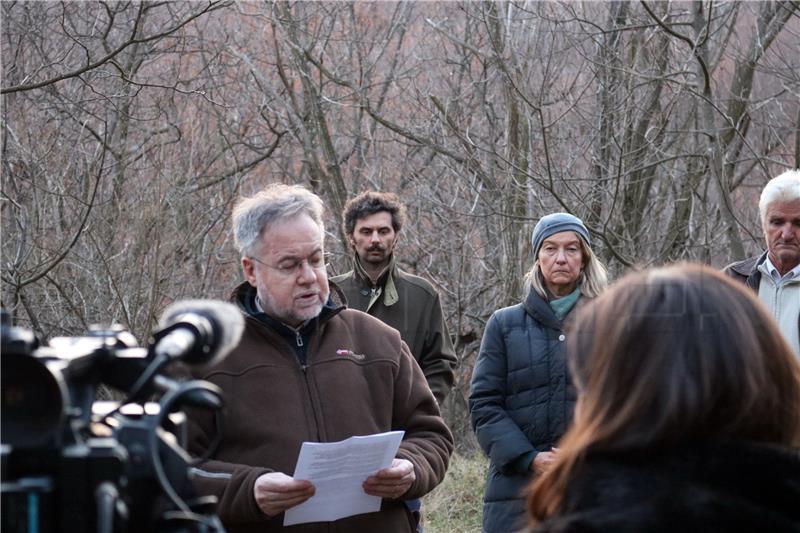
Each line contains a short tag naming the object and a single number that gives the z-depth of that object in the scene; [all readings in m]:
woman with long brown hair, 1.91
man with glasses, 3.64
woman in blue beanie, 4.93
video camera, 1.86
